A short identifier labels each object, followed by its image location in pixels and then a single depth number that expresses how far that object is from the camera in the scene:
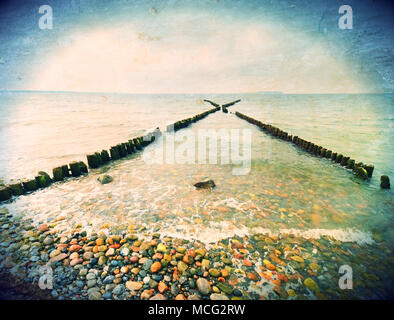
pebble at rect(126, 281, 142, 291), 3.05
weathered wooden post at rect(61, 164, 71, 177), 7.41
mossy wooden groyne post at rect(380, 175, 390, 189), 7.08
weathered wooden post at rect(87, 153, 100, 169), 8.52
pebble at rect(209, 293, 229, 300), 2.99
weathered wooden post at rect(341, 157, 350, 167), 9.23
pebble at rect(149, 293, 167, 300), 2.94
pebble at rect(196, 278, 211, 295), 3.06
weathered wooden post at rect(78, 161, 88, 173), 7.83
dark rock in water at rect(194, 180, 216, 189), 6.69
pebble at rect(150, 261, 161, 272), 3.40
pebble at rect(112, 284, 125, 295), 3.00
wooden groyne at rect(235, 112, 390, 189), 7.85
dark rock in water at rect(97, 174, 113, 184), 7.05
